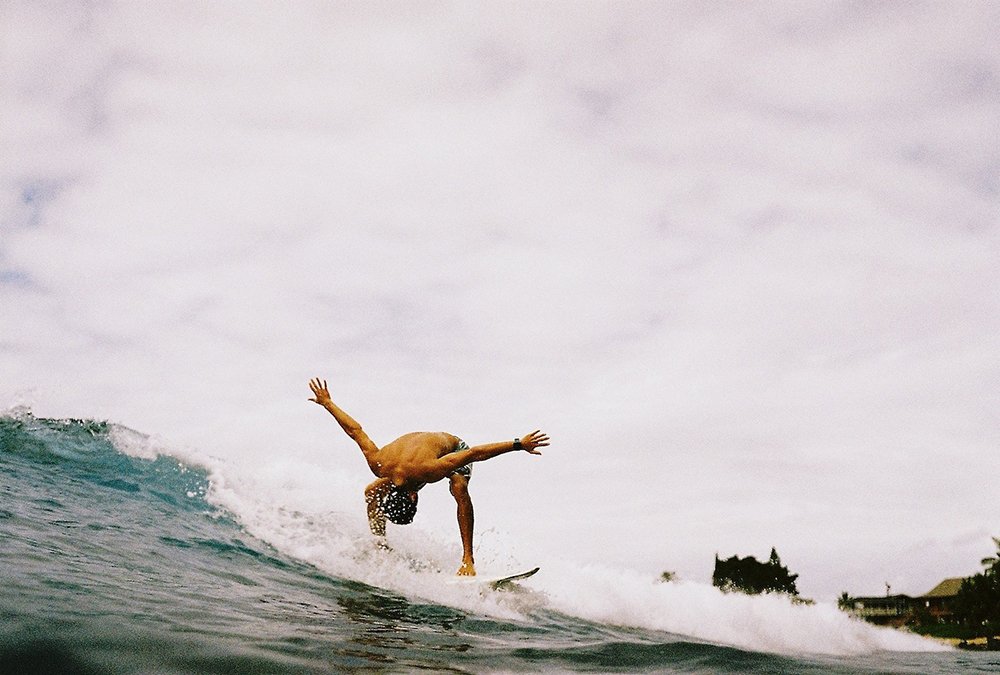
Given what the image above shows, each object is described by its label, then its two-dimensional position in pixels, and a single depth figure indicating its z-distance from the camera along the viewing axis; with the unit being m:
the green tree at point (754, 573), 56.91
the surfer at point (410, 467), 8.35
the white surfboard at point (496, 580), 7.47
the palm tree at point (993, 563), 40.19
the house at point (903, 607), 57.19
